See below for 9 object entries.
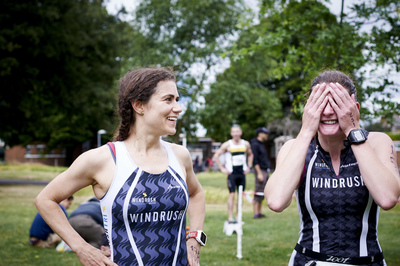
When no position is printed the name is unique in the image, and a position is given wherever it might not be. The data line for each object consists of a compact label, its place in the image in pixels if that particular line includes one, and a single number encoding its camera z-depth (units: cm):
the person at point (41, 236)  859
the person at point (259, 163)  1221
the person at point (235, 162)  1119
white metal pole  732
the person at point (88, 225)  789
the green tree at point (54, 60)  1852
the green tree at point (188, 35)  2875
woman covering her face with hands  238
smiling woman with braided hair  262
